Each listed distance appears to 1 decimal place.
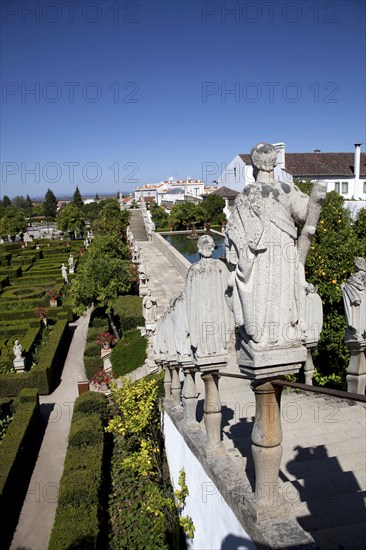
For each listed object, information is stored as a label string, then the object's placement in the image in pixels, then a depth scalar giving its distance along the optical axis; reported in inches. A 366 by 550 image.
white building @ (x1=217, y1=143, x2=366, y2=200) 1310.3
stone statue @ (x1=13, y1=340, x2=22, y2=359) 684.1
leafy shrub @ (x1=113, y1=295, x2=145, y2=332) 762.2
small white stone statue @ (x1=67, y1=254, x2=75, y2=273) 1336.1
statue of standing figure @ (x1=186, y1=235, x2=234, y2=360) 194.5
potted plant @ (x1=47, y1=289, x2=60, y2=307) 1022.4
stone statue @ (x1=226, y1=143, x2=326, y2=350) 129.2
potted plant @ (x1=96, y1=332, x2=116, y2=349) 746.2
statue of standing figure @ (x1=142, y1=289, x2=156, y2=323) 612.7
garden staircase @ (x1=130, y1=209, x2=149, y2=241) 2003.2
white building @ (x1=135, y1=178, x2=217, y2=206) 4200.3
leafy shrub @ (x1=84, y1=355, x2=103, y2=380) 689.6
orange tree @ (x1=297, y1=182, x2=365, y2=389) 367.6
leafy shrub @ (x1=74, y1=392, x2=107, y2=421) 504.1
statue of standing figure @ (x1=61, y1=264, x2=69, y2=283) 1241.5
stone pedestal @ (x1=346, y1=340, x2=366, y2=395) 257.4
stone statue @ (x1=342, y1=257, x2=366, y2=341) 239.9
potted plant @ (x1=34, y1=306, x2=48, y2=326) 925.9
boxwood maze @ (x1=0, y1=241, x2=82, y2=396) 639.8
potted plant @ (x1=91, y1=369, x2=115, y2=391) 620.0
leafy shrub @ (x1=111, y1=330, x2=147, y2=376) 635.5
